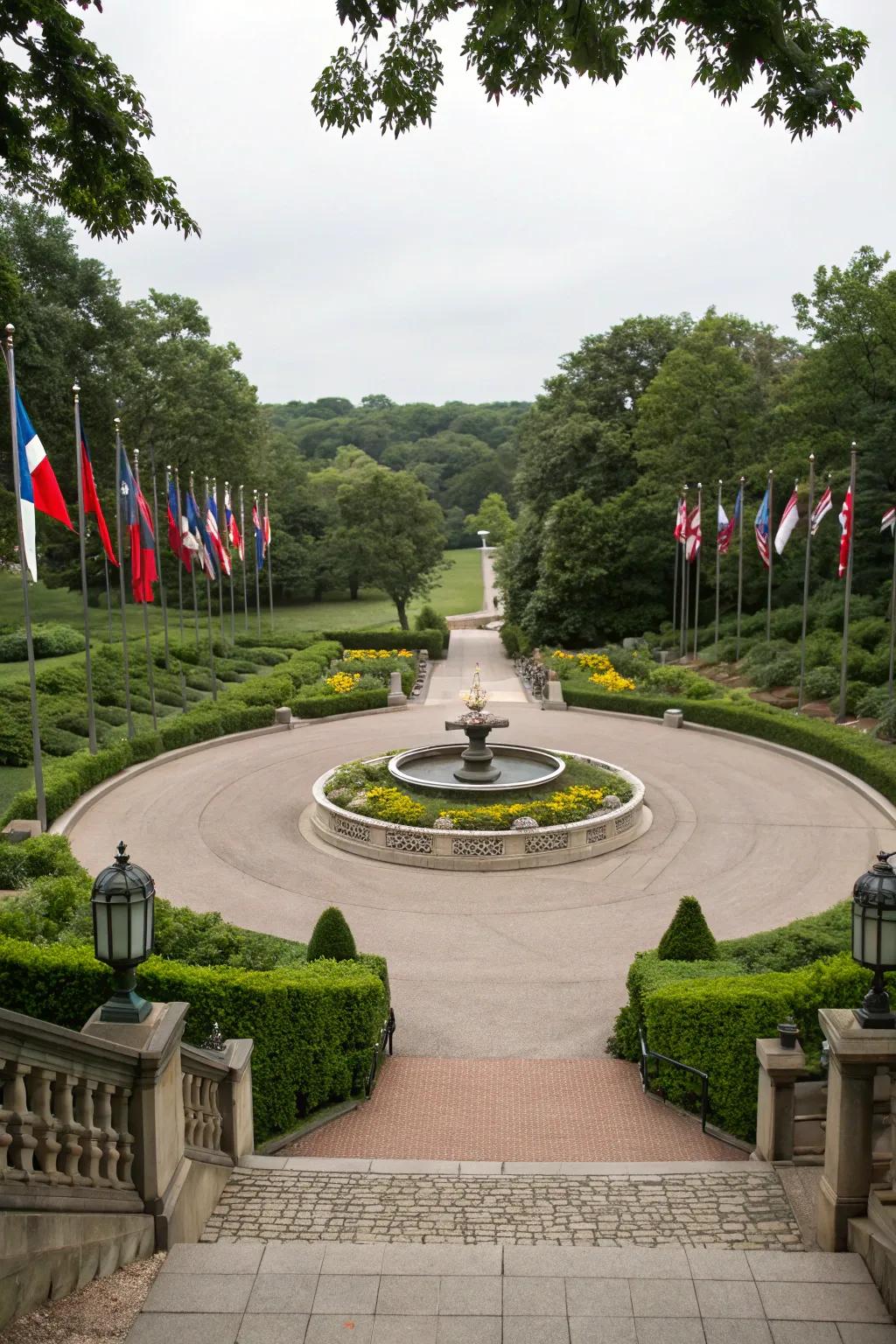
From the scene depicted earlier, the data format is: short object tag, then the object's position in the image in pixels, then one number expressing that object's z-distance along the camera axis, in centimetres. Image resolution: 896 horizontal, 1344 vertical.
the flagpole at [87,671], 2416
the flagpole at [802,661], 3356
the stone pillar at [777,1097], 989
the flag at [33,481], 1939
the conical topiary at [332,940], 1390
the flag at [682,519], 4062
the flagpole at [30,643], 1928
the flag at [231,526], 3875
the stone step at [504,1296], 618
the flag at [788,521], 3222
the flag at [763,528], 3488
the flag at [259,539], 4626
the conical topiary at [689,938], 1397
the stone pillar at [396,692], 4022
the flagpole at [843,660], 2982
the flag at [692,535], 4059
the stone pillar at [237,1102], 975
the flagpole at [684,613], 4286
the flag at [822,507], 3214
